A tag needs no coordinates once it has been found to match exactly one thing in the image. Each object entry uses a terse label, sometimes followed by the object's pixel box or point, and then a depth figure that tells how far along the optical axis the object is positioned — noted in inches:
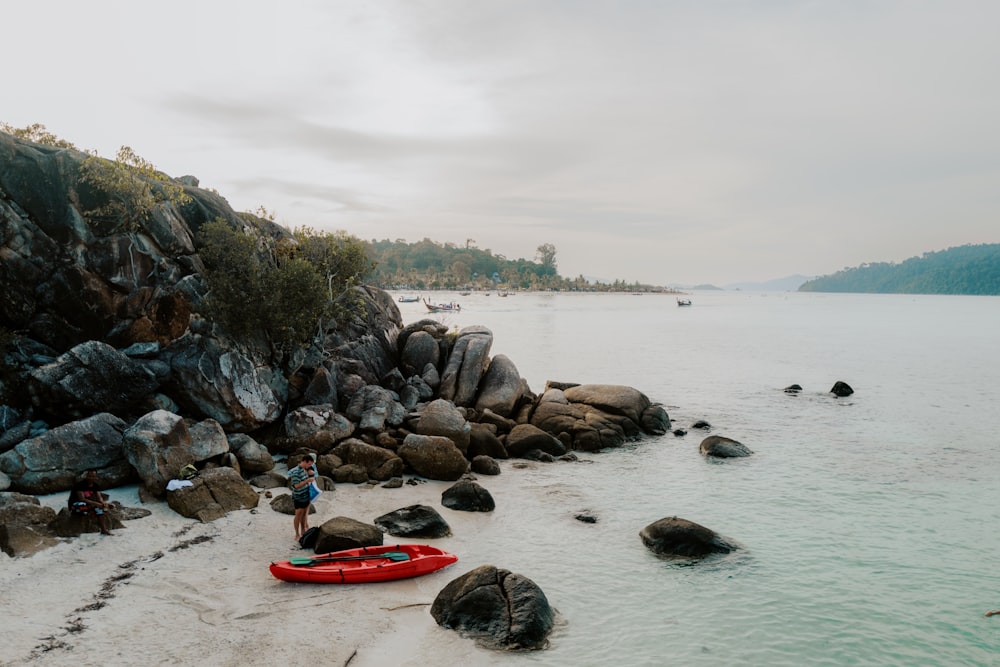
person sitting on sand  620.4
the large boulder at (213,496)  687.2
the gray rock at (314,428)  927.0
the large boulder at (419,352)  1327.5
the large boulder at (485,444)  1021.8
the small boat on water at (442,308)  4751.0
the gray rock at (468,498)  776.9
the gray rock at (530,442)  1053.8
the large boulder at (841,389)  1774.6
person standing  645.9
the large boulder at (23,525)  568.5
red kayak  557.0
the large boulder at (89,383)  825.5
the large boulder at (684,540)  665.0
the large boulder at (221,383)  909.8
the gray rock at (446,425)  984.3
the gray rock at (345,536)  612.1
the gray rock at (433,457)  888.3
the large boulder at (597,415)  1140.5
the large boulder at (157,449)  726.5
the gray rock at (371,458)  868.0
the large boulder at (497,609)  482.0
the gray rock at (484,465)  938.7
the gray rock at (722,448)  1091.3
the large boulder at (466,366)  1258.6
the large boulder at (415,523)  680.4
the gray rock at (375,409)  1006.2
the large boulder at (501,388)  1213.1
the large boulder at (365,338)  1210.6
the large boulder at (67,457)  704.4
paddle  572.9
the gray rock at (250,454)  829.8
